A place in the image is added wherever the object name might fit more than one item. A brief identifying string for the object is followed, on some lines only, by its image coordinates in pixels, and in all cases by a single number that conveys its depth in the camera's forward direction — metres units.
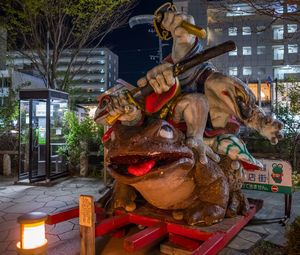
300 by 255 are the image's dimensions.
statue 2.74
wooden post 2.77
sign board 4.45
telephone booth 7.77
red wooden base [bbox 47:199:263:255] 2.60
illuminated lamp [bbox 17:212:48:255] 2.67
